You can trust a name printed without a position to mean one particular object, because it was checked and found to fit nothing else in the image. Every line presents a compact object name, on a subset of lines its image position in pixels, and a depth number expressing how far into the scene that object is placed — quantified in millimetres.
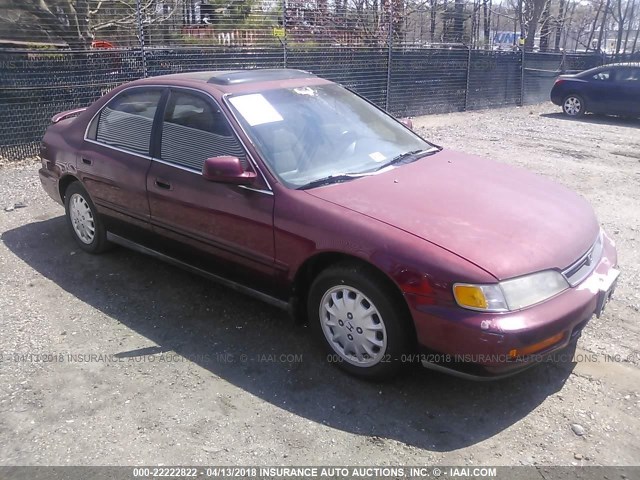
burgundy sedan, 2887
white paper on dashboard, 3838
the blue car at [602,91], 14031
